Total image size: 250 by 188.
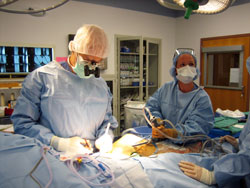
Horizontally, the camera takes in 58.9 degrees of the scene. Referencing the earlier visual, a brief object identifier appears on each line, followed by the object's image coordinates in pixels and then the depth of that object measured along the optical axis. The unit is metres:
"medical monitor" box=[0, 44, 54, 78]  3.16
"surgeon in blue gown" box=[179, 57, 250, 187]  1.14
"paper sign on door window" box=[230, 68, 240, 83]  4.10
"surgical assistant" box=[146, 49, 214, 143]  1.74
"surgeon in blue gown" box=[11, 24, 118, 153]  1.34
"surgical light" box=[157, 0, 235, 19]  1.08
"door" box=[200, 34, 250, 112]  4.01
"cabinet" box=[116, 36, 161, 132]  4.11
